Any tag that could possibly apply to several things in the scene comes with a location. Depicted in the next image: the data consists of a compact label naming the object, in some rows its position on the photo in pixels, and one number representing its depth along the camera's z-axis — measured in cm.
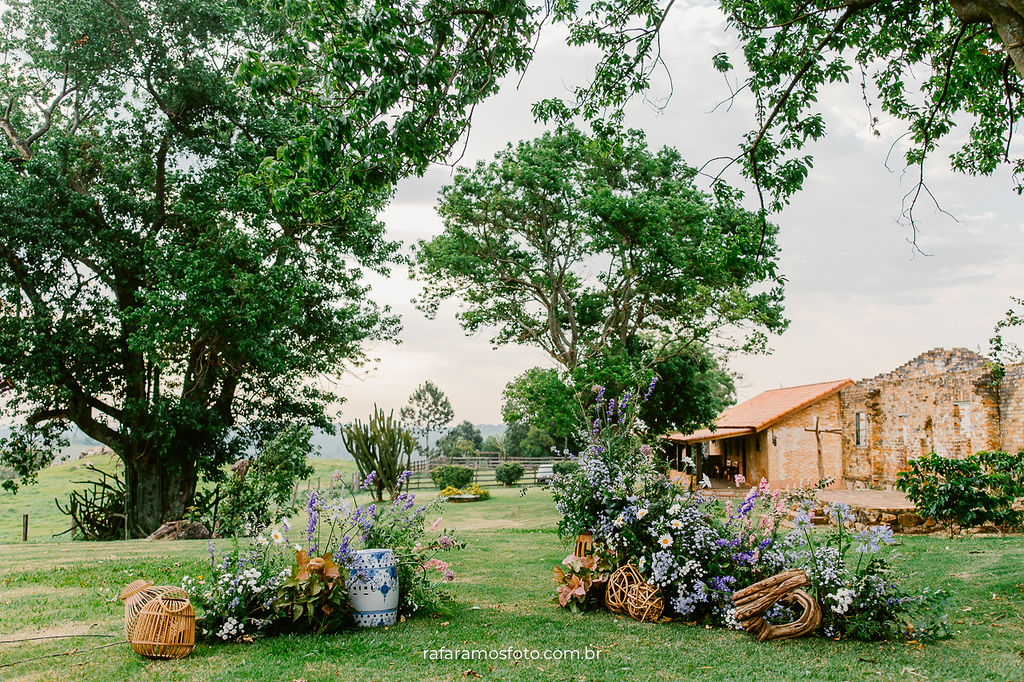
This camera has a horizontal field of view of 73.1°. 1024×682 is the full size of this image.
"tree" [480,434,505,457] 5323
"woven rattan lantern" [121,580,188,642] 495
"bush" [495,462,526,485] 3447
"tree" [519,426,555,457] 4808
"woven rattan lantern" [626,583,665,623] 579
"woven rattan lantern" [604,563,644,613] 600
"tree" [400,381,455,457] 5806
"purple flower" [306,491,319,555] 563
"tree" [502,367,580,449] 1931
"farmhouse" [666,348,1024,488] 1823
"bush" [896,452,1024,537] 1128
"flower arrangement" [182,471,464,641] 532
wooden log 515
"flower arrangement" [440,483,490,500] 2684
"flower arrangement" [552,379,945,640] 524
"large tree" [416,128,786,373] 1967
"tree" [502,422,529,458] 5125
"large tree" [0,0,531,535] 1457
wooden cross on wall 2525
